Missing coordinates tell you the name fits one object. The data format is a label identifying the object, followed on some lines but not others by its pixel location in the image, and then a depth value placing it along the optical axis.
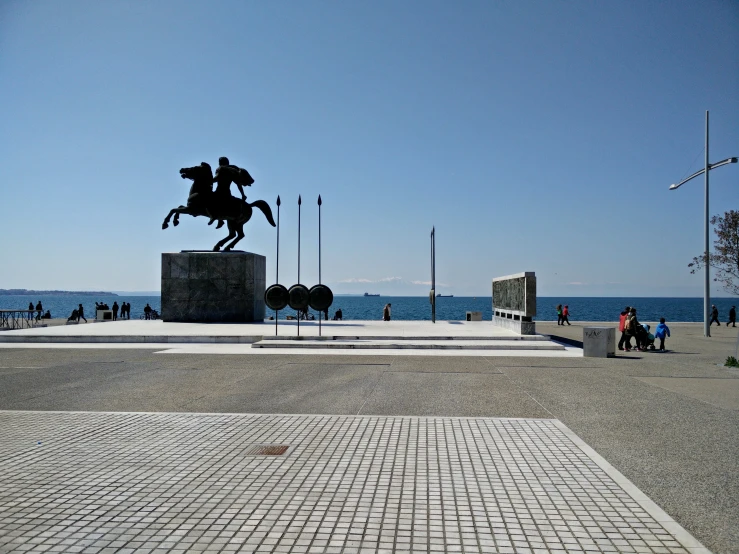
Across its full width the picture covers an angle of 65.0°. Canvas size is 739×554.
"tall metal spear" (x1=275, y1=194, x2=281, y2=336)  26.55
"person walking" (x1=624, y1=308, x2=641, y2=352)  20.05
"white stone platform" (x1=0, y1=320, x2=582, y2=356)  19.89
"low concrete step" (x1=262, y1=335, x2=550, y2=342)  21.48
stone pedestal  29.08
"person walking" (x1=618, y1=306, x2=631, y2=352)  20.19
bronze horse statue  29.45
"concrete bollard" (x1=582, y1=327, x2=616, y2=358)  17.77
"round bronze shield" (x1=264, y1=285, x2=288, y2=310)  24.45
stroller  20.00
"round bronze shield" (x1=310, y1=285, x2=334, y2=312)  23.91
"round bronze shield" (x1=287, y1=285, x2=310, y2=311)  23.95
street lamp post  27.98
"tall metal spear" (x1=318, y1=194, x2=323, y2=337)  26.06
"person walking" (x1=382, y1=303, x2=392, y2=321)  36.19
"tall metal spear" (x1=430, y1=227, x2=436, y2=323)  35.76
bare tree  24.91
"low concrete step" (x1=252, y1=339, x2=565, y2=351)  20.06
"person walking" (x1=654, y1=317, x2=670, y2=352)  19.94
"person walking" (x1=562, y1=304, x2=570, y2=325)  36.16
